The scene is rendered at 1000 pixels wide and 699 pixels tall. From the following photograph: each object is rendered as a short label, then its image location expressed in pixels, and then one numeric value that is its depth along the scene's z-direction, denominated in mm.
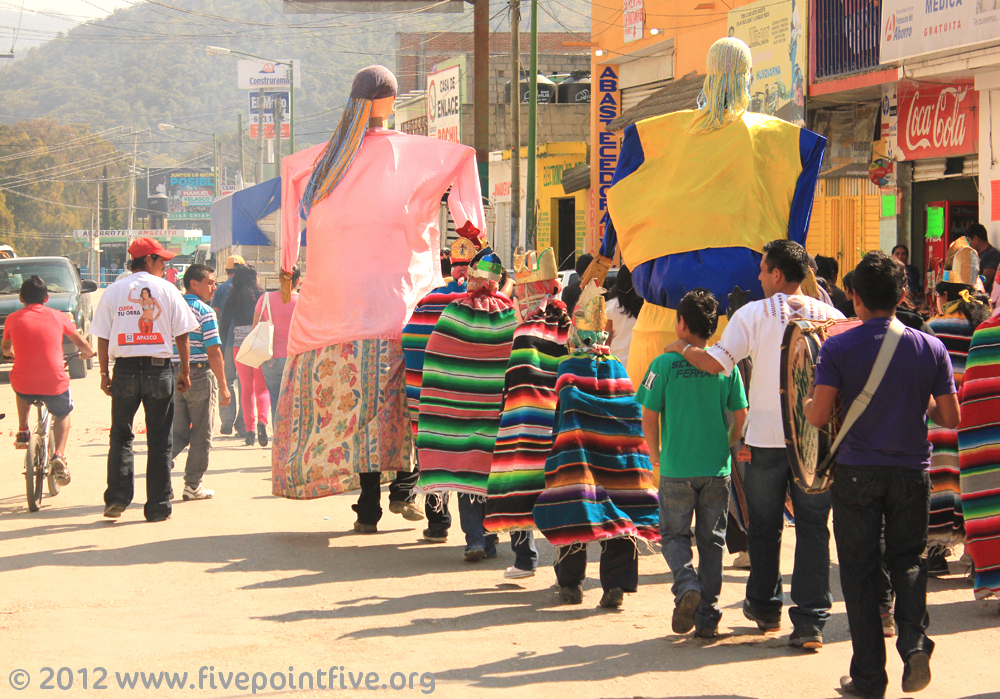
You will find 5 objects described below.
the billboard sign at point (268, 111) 87788
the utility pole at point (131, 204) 78875
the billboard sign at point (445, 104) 36219
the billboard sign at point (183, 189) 112750
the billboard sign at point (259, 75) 96344
